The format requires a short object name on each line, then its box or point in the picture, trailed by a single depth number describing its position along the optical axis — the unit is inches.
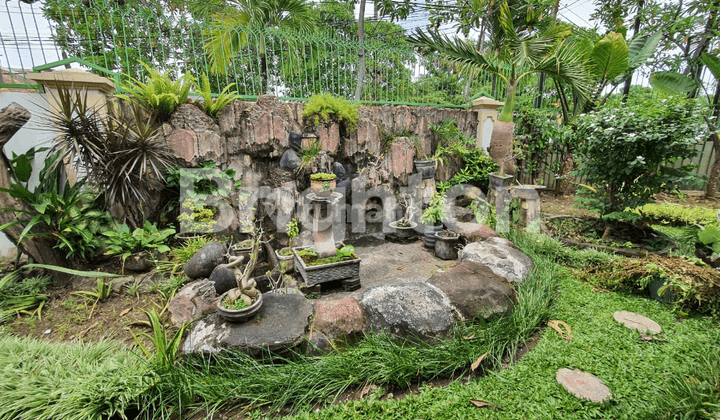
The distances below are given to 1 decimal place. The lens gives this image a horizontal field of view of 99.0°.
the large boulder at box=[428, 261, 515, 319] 116.0
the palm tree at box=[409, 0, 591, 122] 212.4
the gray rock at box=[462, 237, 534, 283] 140.9
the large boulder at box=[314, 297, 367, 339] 106.3
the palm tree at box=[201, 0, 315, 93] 299.9
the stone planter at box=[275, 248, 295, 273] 158.2
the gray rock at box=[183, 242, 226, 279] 136.3
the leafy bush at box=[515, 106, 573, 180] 265.5
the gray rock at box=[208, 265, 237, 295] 127.9
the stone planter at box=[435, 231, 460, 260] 180.4
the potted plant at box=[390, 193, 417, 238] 209.8
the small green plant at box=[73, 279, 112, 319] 130.7
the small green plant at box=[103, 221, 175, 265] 139.7
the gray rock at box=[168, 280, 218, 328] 115.4
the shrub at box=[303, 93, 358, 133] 198.2
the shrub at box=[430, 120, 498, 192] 252.5
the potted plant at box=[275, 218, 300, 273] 158.5
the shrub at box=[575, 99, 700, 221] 160.7
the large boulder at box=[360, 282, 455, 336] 106.6
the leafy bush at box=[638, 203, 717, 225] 183.8
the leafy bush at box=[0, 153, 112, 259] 130.8
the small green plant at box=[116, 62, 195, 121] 153.8
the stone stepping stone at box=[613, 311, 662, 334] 110.0
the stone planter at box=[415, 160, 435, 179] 233.0
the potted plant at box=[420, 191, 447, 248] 193.0
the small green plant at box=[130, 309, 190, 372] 90.9
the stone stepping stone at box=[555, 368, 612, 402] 83.8
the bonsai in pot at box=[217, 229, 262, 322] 101.8
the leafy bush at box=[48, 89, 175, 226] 134.5
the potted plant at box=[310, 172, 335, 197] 148.4
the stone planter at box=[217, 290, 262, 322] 101.2
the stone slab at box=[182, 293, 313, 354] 96.4
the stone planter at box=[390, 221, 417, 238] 209.3
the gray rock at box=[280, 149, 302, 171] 195.2
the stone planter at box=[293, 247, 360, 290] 141.1
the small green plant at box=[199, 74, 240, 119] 171.3
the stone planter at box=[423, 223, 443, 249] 193.7
